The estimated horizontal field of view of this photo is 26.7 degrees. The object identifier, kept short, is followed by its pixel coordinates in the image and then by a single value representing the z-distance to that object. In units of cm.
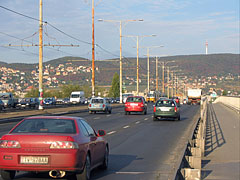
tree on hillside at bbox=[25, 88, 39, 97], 15230
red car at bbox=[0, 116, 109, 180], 934
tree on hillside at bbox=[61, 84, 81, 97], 15762
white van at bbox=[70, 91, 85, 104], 9817
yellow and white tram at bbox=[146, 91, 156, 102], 11175
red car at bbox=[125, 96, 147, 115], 4625
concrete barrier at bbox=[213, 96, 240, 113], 6082
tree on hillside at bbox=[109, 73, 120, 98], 17062
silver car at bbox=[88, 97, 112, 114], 4853
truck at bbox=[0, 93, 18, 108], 6841
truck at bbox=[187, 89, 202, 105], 9920
